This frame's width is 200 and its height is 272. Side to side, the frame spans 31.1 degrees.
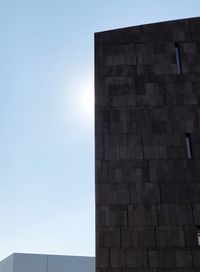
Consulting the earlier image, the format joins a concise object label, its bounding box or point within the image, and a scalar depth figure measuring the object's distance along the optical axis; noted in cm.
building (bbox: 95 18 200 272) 1620
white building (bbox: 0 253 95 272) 6203
